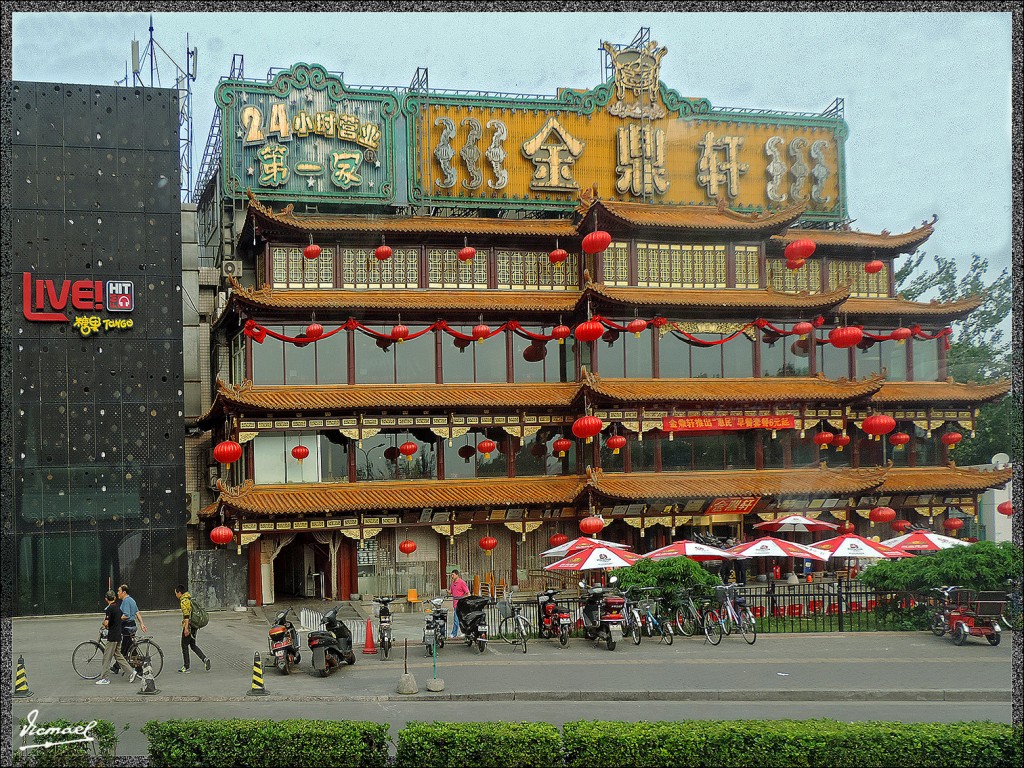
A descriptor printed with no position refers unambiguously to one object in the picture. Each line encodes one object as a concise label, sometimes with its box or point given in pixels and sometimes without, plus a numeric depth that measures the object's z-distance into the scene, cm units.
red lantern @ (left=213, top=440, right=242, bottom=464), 2783
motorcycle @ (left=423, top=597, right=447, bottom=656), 2033
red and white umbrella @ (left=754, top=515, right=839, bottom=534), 3047
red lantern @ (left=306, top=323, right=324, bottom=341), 3013
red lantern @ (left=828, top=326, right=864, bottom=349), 2865
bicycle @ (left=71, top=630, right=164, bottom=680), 1844
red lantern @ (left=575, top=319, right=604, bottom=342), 2756
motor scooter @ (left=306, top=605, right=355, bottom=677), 1858
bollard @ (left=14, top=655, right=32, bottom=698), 1675
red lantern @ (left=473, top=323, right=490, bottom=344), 3106
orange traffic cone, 2134
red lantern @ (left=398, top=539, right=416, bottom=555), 3047
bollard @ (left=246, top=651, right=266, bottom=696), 1692
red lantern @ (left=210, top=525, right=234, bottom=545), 2808
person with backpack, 1920
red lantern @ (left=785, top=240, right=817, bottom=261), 2762
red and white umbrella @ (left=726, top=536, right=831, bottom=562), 2534
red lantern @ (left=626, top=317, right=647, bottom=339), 3203
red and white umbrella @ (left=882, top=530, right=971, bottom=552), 2500
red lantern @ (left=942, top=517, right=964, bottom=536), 3284
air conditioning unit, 3319
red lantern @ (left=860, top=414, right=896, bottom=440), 2978
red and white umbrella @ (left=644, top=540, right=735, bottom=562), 2492
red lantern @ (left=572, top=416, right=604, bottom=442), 2886
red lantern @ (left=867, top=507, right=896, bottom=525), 3117
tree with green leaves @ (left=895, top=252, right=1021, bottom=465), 3491
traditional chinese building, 3138
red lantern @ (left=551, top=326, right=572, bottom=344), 3133
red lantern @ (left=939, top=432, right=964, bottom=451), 3425
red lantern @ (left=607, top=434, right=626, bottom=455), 3114
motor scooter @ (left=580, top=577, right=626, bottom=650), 2050
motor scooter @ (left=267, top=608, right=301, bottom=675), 1883
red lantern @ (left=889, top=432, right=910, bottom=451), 3400
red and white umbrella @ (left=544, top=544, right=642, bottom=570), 2278
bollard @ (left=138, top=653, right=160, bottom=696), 1695
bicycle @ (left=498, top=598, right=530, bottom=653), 2102
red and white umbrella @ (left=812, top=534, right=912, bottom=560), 2470
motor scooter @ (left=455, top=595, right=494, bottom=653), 2081
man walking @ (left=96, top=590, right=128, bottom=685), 1825
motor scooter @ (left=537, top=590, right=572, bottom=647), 2119
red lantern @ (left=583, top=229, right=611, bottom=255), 2614
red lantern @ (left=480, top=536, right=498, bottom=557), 3080
